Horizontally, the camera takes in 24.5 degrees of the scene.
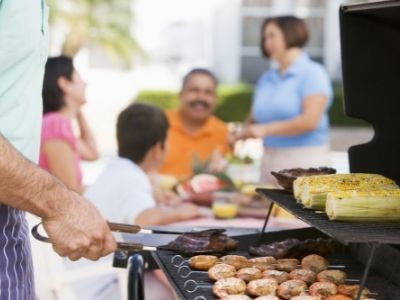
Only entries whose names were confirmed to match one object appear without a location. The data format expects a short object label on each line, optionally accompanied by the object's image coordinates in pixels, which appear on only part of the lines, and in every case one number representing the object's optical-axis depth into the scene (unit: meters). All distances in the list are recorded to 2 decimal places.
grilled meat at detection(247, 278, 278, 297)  2.36
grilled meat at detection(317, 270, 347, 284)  2.47
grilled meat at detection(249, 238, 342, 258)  2.79
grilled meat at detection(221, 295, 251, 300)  2.25
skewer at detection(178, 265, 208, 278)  2.54
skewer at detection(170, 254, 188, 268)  2.67
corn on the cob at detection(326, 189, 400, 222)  2.34
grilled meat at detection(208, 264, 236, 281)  2.50
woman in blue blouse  5.96
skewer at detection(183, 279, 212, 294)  2.39
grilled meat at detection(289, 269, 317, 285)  2.49
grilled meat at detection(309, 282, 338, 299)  2.35
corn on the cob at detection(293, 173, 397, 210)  2.52
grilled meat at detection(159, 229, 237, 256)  2.76
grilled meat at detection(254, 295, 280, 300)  2.28
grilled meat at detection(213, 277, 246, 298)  2.35
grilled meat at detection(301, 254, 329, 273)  2.63
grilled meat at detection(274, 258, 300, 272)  2.65
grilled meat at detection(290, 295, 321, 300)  2.26
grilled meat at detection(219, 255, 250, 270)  2.63
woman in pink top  5.42
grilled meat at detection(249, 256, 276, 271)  2.64
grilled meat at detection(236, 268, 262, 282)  2.48
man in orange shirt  6.07
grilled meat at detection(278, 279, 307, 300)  2.35
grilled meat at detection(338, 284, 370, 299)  2.32
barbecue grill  2.54
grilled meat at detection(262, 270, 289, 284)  2.48
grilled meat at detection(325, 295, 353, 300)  2.28
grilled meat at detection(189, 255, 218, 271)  2.62
